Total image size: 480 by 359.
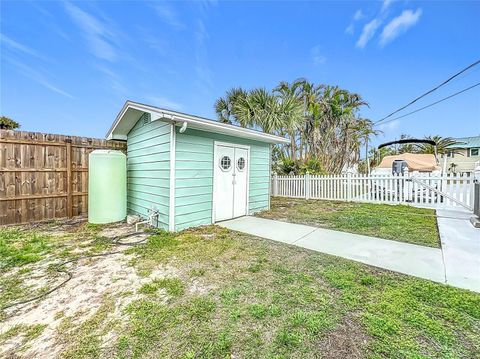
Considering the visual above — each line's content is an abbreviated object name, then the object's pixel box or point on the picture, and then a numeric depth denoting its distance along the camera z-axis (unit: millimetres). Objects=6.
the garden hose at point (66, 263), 2121
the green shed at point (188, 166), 4414
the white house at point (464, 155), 26822
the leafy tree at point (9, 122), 8523
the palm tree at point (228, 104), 11602
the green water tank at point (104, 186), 5051
